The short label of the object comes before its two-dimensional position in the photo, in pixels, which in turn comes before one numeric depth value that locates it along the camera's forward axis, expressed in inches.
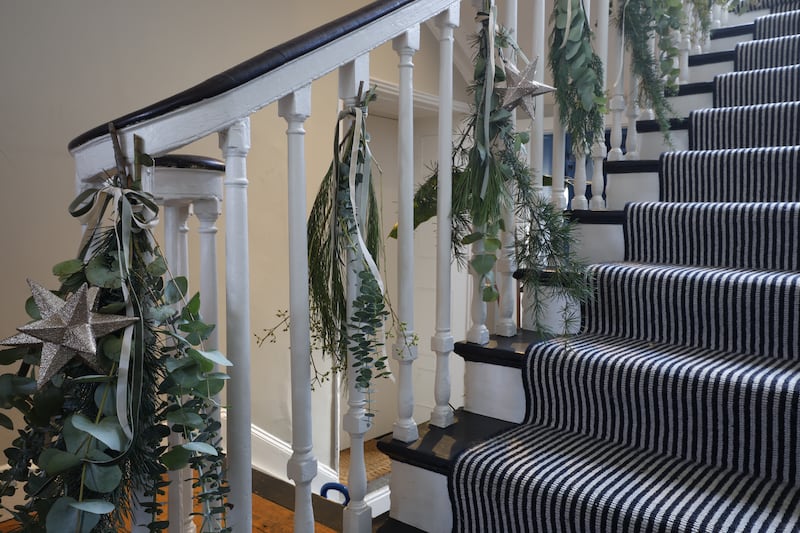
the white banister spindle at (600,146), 63.2
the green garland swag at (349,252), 38.3
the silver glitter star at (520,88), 47.7
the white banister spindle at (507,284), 54.4
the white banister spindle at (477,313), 50.2
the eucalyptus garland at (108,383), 26.4
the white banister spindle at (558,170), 58.9
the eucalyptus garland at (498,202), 47.7
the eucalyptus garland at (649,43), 68.1
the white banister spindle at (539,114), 54.7
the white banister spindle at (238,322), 34.4
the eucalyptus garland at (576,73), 54.0
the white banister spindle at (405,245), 43.7
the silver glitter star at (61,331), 26.6
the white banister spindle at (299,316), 36.4
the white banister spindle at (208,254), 40.1
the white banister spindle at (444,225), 47.5
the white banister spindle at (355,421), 39.6
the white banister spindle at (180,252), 46.1
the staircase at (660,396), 36.8
